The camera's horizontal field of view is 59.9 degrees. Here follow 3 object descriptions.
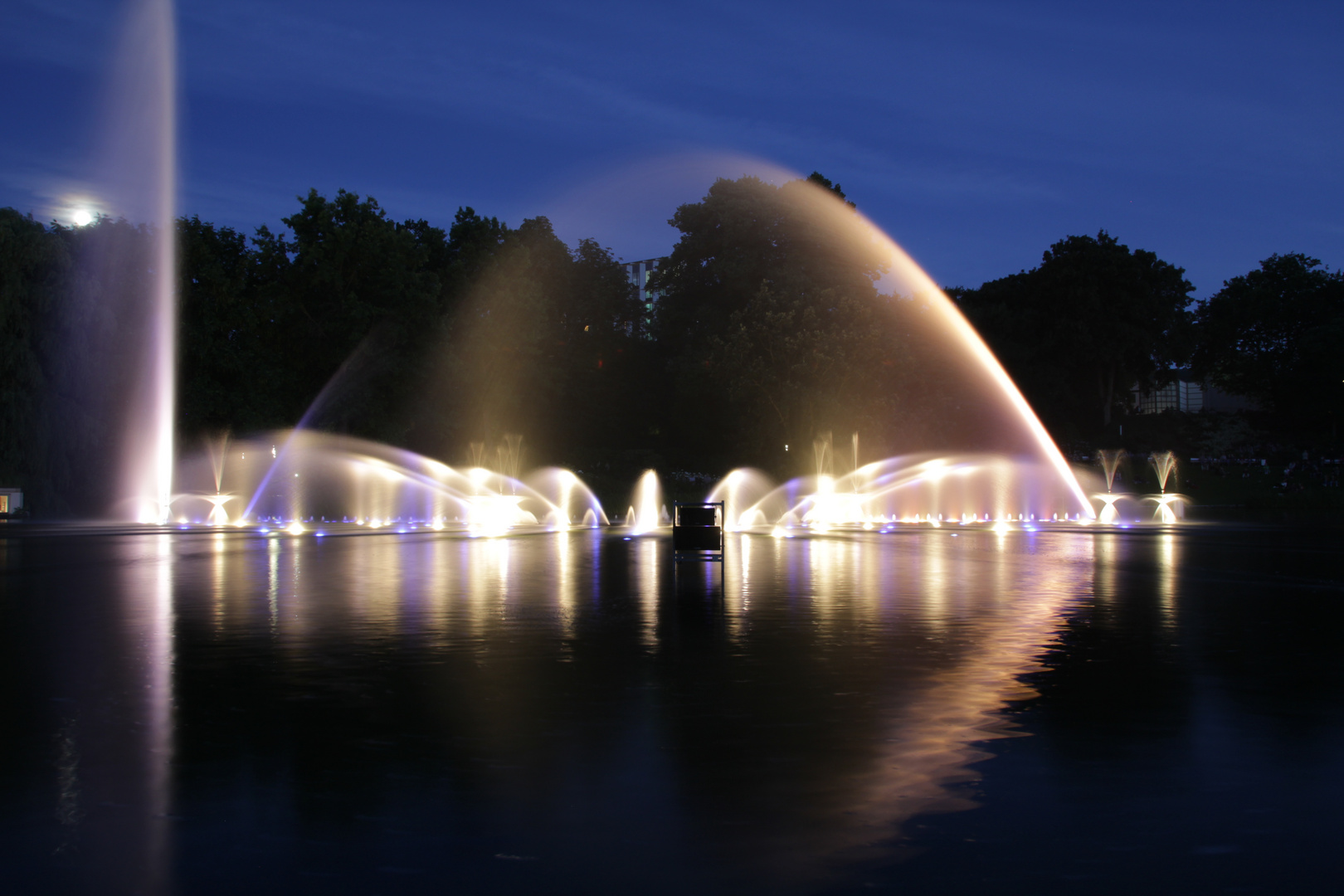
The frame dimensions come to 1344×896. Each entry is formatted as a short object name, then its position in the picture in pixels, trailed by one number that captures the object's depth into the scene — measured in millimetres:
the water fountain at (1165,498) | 53094
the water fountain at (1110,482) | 56719
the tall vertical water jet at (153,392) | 50875
